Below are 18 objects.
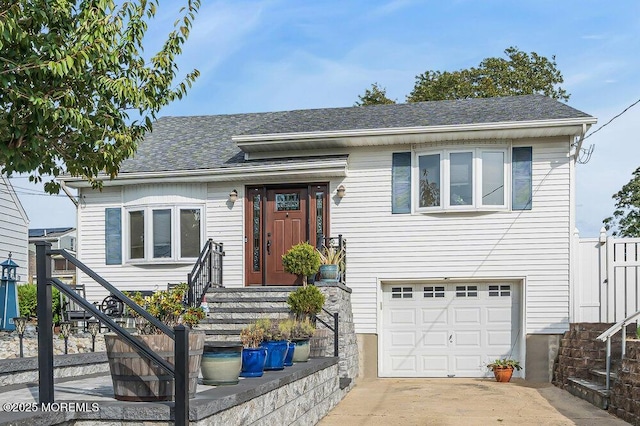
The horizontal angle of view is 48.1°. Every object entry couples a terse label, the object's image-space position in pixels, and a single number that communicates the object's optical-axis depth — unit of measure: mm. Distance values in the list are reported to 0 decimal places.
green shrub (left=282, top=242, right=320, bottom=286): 13367
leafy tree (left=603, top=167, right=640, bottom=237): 26438
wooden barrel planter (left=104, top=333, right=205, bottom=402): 5535
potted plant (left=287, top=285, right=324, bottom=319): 12203
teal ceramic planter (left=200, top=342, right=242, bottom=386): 6609
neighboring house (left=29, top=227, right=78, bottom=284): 31227
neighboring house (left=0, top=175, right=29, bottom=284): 20875
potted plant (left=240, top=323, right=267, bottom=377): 7523
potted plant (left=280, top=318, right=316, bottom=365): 9547
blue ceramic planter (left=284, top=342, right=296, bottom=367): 9092
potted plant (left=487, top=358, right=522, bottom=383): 13922
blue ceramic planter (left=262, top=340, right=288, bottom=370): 8273
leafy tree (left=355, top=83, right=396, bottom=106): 28953
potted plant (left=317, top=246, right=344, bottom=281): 13500
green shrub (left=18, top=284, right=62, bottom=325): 17859
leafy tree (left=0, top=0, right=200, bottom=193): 8453
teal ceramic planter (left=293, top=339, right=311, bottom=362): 9805
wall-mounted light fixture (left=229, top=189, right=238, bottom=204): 15406
